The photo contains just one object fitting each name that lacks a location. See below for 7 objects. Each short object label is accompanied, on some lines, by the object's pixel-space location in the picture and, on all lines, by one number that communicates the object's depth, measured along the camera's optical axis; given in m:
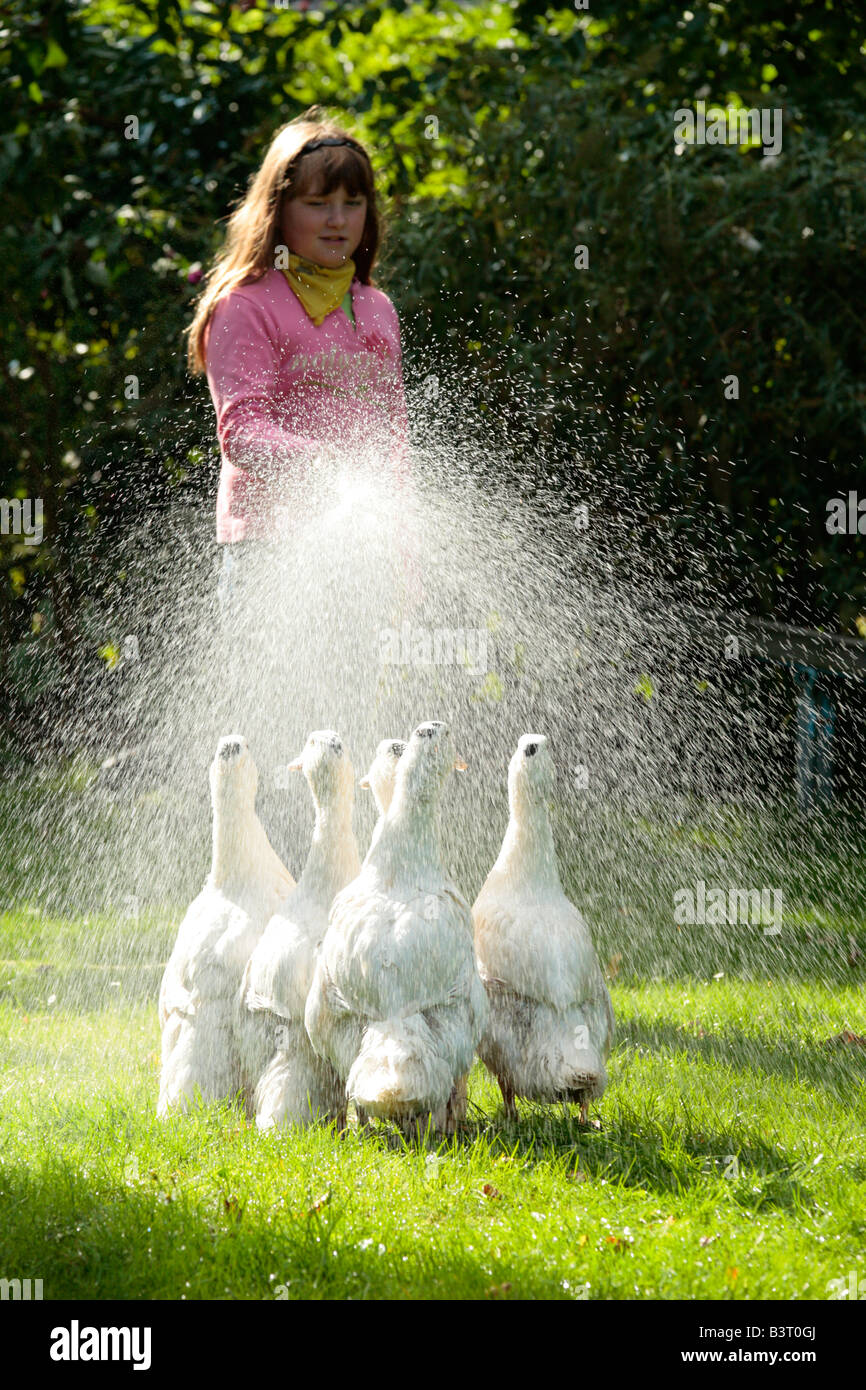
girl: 7.26
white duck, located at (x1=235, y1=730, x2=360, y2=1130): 5.84
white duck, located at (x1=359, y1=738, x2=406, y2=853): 6.25
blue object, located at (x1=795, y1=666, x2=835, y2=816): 12.80
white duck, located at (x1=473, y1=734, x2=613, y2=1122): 5.89
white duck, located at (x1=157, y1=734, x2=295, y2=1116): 6.06
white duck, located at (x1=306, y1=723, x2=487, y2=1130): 5.49
